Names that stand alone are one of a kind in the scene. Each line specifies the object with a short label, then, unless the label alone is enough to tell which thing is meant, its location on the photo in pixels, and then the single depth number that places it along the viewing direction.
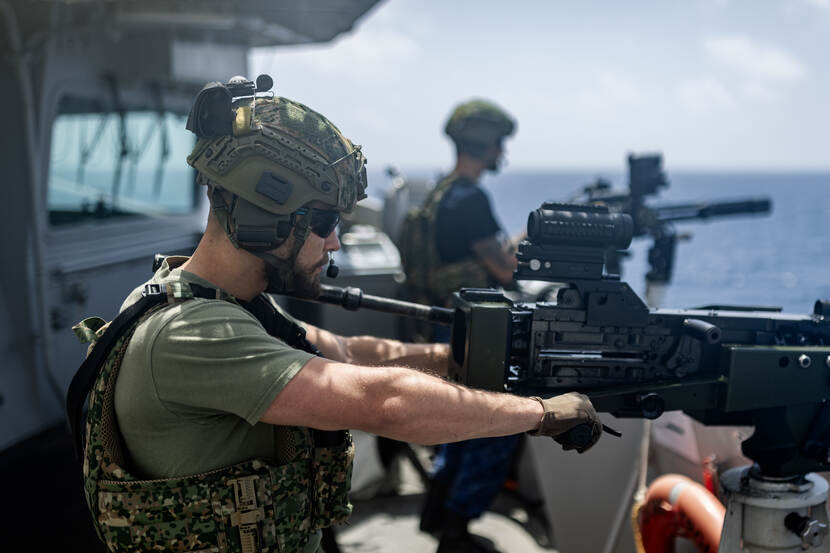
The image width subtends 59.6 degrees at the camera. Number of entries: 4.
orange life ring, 2.60
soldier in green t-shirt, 1.58
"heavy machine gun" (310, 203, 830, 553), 2.05
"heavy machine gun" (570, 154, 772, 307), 4.20
